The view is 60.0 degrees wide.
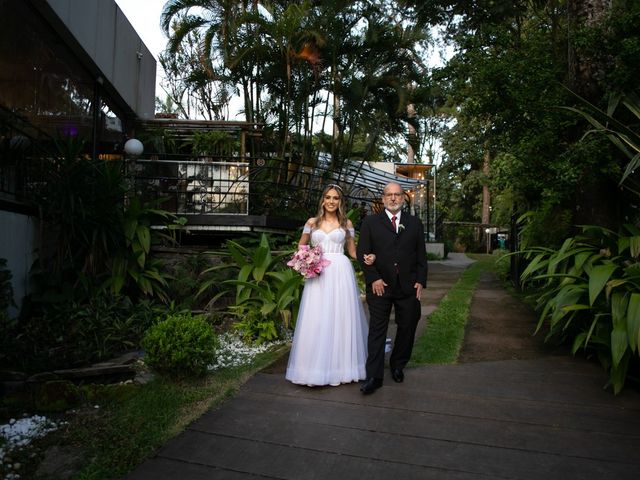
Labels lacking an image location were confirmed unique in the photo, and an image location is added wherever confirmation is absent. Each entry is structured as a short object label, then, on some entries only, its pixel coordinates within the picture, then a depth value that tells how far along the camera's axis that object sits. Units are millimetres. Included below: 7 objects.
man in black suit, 4695
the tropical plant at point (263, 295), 6664
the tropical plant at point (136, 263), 7652
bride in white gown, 4898
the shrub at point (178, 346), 4730
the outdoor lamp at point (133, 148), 10562
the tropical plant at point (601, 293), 4311
